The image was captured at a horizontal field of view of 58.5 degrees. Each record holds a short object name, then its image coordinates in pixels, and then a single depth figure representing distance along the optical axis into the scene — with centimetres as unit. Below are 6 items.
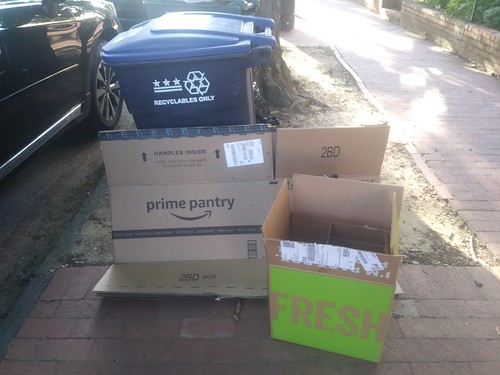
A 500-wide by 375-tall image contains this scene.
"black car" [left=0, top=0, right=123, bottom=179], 289
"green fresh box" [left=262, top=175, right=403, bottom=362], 192
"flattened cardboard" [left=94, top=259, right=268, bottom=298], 255
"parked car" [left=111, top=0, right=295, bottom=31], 505
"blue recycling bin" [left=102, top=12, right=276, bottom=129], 238
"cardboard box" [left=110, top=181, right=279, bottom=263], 267
